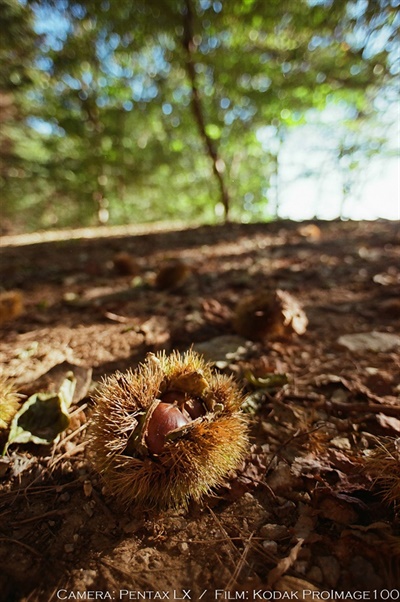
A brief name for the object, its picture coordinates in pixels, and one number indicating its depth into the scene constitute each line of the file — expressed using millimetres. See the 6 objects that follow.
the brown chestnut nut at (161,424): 166
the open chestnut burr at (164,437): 161
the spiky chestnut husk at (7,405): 193
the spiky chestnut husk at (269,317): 299
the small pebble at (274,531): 163
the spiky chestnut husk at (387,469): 162
